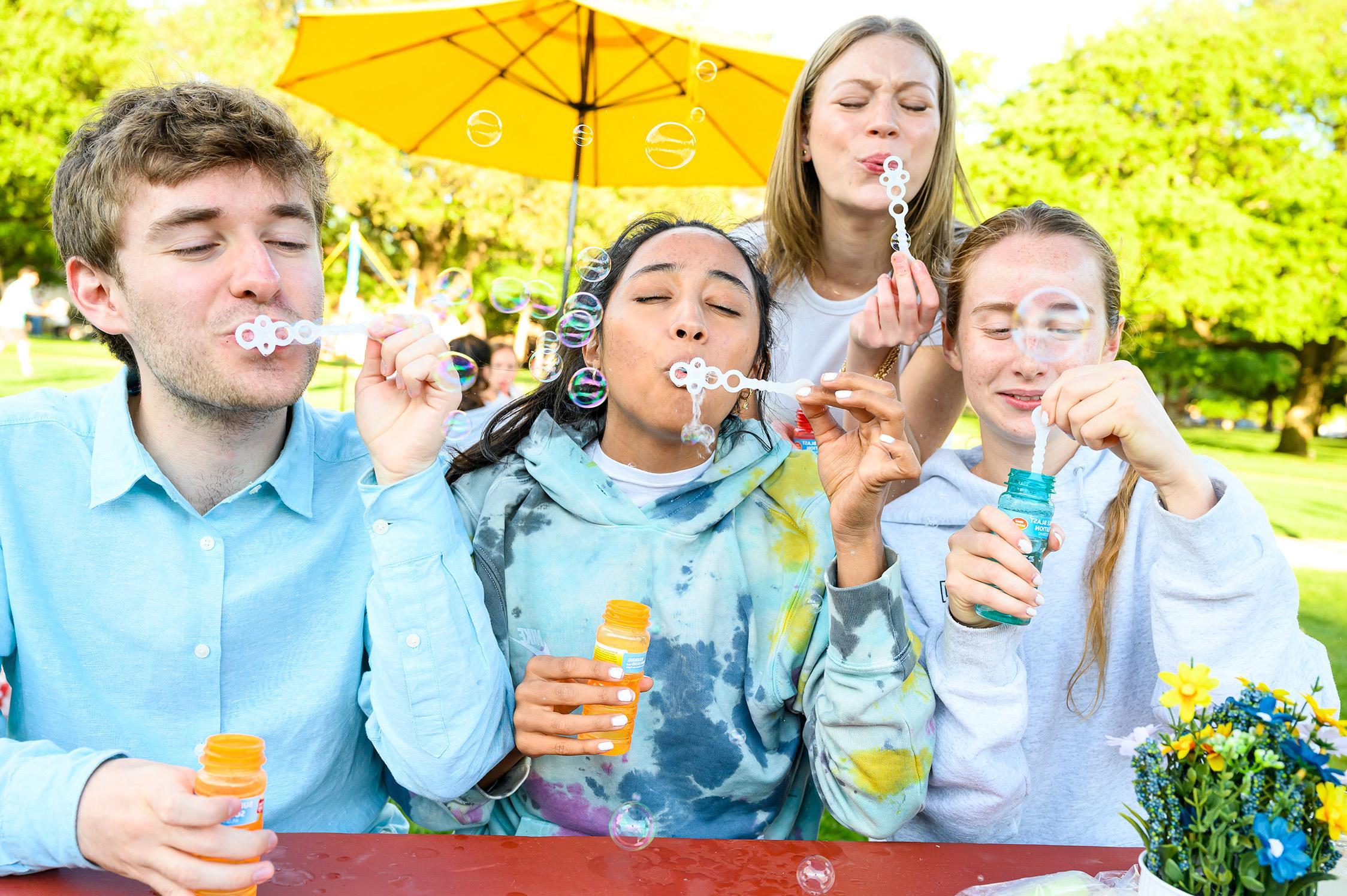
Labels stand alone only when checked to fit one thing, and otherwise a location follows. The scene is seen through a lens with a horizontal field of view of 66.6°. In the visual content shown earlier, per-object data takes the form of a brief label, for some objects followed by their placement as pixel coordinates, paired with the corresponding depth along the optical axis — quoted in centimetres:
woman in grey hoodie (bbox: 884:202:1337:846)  154
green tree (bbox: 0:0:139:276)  2244
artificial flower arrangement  109
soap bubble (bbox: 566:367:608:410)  216
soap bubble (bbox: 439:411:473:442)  192
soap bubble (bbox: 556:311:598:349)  214
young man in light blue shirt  161
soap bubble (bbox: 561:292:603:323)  215
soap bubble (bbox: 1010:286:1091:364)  178
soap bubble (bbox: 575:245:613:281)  222
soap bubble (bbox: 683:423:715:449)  191
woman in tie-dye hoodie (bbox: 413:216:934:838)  161
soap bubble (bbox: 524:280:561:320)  233
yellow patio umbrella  500
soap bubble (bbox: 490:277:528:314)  244
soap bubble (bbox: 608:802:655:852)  146
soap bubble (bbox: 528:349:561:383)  218
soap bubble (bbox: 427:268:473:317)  203
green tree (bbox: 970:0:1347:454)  1962
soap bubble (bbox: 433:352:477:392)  165
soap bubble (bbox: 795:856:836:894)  134
